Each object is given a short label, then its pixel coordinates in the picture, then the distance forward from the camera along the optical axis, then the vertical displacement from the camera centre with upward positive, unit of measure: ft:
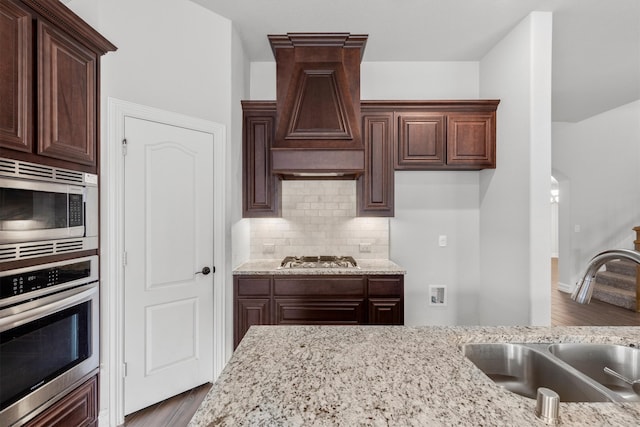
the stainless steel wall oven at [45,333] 4.26 -1.96
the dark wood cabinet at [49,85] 4.37 +2.09
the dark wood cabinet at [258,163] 9.79 +1.61
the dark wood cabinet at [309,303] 8.91 -2.63
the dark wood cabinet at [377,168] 9.97 +1.49
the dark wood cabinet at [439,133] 9.93 +2.64
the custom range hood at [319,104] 8.38 +3.04
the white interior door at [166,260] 7.07 -1.18
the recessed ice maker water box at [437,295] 11.09 -2.98
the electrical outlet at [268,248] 10.82 -1.25
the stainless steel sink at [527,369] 3.27 -1.90
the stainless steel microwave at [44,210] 4.32 +0.03
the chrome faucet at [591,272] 3.18 -0.63
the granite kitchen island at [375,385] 2.41 -1.63
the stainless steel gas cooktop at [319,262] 9.36 -1.57
